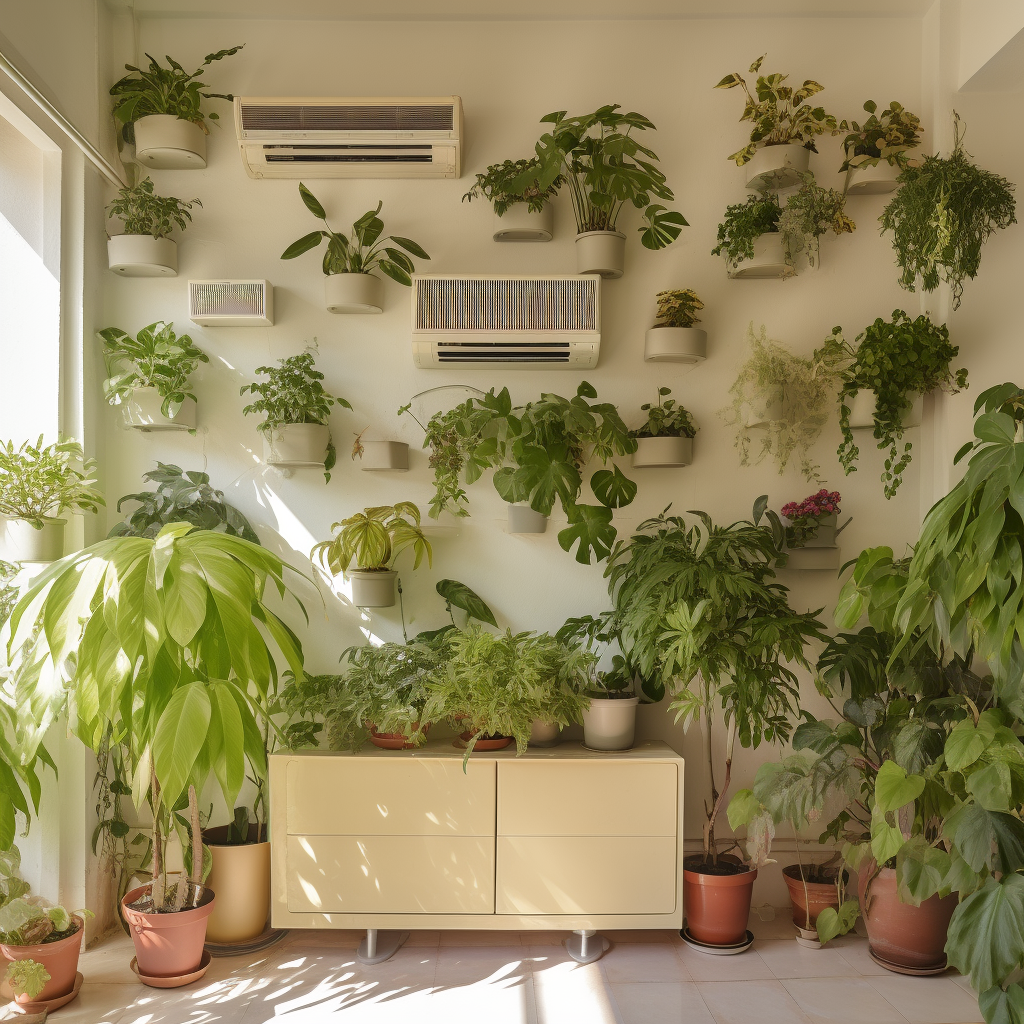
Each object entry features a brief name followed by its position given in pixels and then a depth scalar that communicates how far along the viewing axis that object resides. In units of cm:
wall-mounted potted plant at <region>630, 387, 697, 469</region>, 307
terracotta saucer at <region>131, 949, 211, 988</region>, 259
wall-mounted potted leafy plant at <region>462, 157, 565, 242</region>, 307
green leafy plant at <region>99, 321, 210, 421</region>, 298
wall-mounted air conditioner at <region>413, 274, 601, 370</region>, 304
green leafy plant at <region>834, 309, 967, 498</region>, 301
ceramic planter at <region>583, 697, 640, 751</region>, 289
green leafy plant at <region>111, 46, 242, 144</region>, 305
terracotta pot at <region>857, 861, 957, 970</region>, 269
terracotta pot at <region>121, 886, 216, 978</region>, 258
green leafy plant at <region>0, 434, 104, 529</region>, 265
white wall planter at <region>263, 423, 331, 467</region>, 301
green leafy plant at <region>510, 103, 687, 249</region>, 291
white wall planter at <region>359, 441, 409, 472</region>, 307
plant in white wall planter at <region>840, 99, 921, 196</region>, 309
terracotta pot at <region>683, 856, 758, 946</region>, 282
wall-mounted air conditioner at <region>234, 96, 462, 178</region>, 301
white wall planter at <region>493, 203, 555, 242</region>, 310
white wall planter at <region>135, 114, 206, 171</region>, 304
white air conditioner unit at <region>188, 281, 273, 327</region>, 308
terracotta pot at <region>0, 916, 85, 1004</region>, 244
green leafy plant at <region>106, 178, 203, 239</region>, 306
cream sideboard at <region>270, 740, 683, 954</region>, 275
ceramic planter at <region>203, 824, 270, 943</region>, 285
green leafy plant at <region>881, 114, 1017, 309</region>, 290
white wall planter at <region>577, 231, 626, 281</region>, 306
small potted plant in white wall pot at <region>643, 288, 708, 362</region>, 306
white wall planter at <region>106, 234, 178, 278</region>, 304
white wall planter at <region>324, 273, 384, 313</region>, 307
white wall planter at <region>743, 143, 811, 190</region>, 305
